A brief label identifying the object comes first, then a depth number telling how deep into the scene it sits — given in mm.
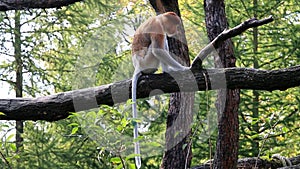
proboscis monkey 6910
